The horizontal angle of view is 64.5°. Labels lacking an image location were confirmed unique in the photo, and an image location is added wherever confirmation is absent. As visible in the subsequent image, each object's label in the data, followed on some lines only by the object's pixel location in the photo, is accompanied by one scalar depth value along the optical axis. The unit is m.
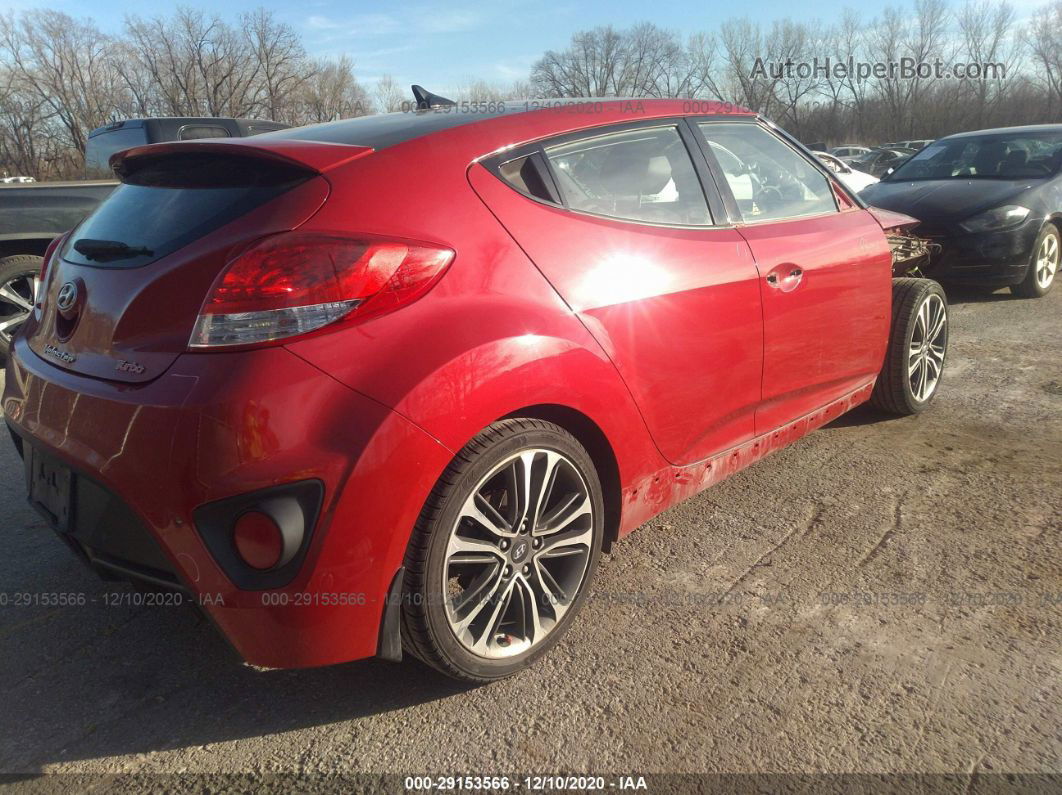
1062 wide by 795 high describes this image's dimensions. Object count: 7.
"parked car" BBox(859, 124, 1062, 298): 7.55
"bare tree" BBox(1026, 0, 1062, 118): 54.53
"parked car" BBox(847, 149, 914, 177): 32.06
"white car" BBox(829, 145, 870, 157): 46.29
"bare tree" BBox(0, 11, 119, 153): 43.59
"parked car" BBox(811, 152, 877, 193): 14.98
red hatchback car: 1.91
